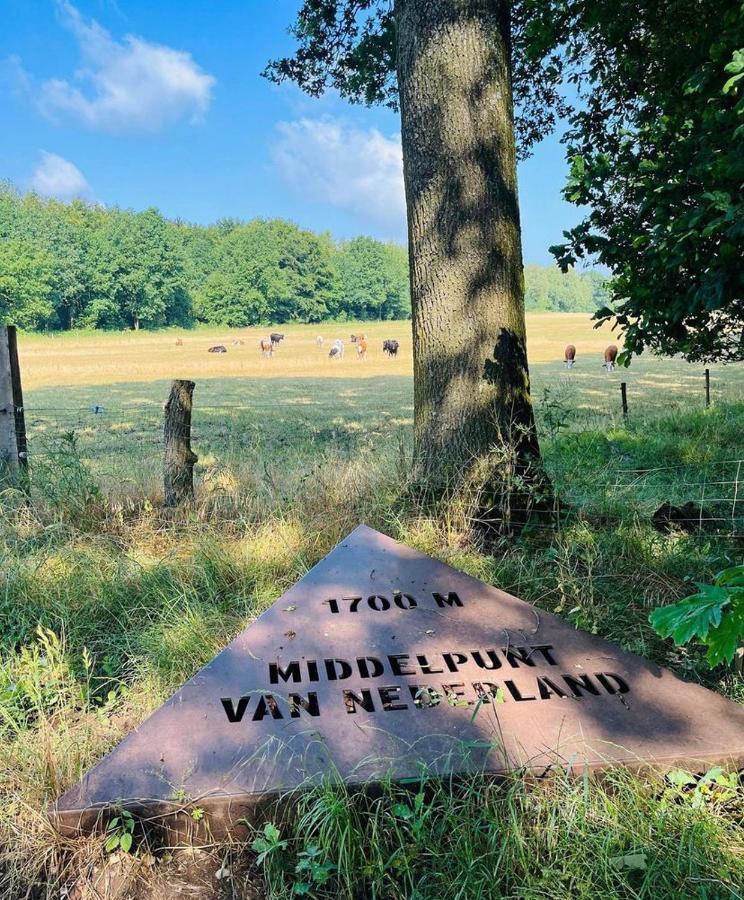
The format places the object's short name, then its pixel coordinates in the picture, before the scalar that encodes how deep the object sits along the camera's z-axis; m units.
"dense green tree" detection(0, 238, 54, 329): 68.18
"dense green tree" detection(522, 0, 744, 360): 3.64
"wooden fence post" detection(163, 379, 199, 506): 5.49
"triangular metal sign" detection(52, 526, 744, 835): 2.17
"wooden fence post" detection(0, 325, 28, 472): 5.90
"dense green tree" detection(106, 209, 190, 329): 78.12
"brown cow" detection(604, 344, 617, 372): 28.64
